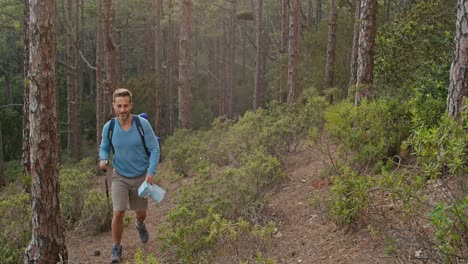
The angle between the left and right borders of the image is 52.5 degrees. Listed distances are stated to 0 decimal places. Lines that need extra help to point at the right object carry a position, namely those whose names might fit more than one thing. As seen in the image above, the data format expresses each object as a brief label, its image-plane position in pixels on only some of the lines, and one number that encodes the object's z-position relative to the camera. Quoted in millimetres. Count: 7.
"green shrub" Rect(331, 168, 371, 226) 4029
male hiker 5281
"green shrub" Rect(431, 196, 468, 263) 2520
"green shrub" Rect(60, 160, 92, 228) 7078
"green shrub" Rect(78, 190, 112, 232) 6789
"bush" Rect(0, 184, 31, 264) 5461
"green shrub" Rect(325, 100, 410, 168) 5629
